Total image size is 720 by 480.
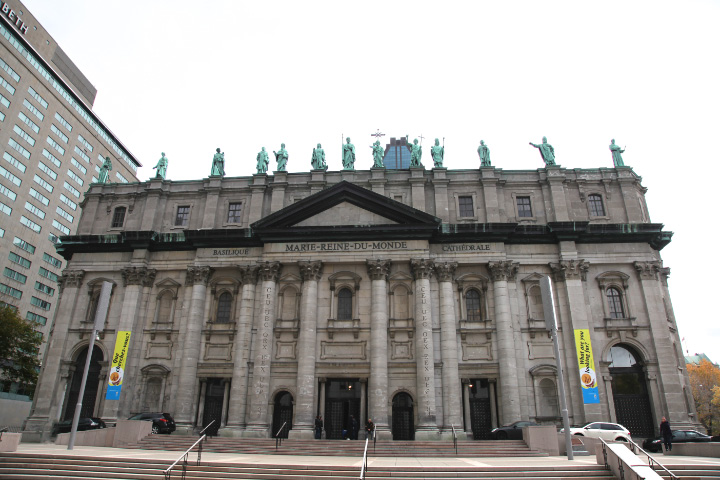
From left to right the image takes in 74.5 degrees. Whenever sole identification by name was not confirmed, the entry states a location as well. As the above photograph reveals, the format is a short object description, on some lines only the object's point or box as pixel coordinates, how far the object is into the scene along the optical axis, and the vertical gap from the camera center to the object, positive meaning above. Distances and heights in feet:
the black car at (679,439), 85.92 -4.48
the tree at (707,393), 213.23 +8.96
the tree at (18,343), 143.95 +18.89
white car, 85.87 -3.28
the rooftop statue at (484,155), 124.67 +63.90
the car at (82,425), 99.25 -3.57
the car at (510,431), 89.25 -3.67
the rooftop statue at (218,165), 131.54 +64.59
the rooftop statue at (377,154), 124.88 +64.38
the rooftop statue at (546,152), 124.26 +64.87
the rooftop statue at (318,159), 127.44 +64.04
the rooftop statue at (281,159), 127.54 +63.96
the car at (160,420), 99.60 -2.46
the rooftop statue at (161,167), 132.81 +64.51
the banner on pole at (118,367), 108.68 +8.91
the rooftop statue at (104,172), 137.88 +64.71
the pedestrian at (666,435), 79.41 -3.51
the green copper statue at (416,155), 124.77 +63.45
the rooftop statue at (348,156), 125.80 +64.02
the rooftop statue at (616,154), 124.26 +64.14
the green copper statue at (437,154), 124.57 +63.83
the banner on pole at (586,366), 99.50 +9.30
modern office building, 214.69 +117.96
